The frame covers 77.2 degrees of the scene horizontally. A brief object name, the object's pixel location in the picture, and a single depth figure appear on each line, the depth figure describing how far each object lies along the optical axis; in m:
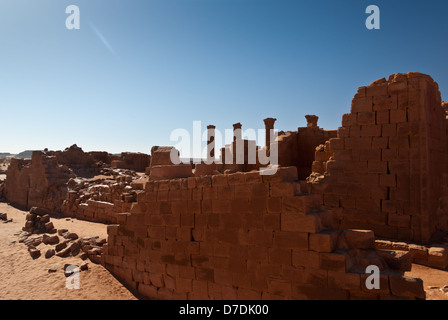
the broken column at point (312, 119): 18.38
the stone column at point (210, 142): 21.20
